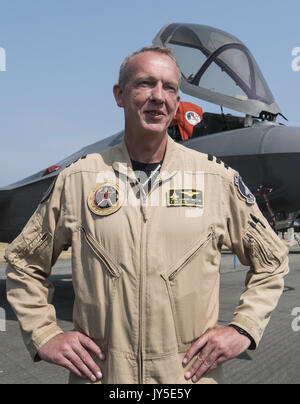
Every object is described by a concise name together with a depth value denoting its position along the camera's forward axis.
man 1.24
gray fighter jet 4.41
